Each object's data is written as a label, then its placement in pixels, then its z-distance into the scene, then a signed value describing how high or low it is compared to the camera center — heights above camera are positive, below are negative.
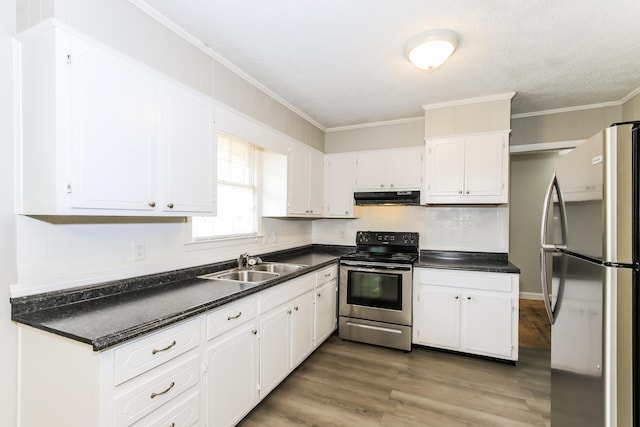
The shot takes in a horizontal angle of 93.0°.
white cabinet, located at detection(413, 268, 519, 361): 2.87 -0.98
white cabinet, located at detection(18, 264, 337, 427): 1.20 -0.78
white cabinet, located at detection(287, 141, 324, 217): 3.27 +0.36
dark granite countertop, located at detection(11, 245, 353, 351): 1.25 -0.49
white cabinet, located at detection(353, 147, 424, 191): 3.56 +0.52
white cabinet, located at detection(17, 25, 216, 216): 1.32 +0.39
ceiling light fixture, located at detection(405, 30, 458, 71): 1.94 +1.10
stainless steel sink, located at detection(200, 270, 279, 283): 2.49 -0.54
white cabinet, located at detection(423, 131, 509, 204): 2.99 +0.45
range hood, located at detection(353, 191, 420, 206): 3.45 +0.17
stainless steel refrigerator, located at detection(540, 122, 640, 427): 1.10 -0.27
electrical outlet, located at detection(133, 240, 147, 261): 1.91 -0.25
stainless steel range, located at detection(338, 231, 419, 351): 3.17 -0.94
